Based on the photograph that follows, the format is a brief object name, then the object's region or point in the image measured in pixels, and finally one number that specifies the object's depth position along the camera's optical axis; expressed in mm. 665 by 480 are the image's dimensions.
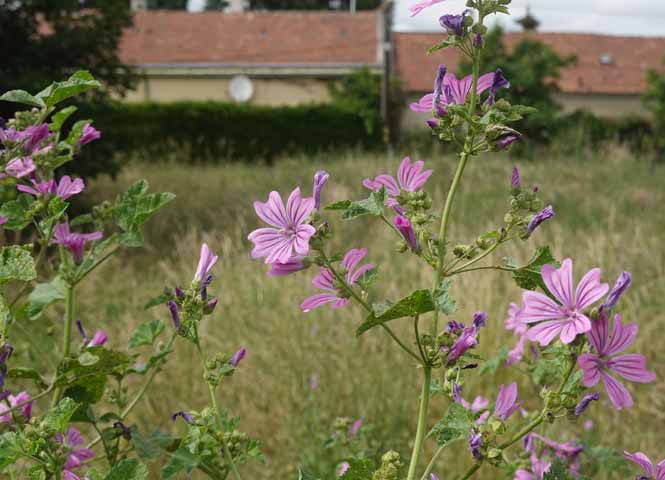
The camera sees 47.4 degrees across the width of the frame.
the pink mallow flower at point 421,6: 910
